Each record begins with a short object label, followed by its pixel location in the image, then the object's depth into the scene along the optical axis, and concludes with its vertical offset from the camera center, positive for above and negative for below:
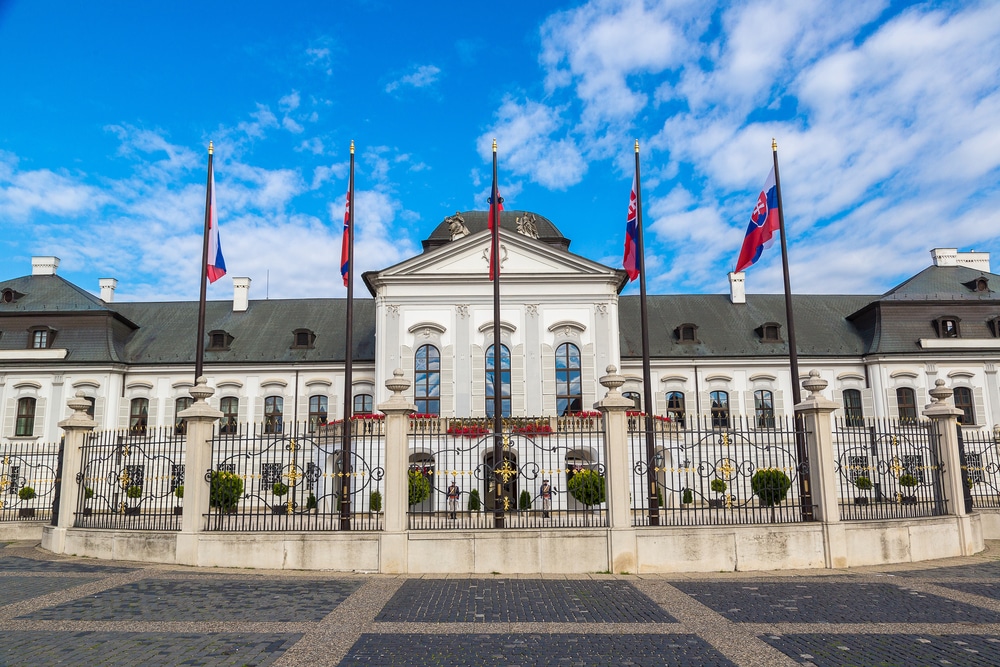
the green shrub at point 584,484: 12.58 -0.78
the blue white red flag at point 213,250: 16.32 +4.91
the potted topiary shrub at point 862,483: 12.69 -0.75
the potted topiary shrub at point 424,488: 11.60 -0.65
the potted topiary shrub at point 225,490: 12.12 -0.65
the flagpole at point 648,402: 12.30 +0.96
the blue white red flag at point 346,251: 16.05 +4.80
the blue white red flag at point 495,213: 16.19 +5.74
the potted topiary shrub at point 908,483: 12.92 -0.74
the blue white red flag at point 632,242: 15.89 +4.81
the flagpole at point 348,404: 12.35 +1.03
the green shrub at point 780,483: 12.04 -0.65
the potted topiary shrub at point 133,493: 12.93 -0.74
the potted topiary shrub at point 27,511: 19.32 -1.52
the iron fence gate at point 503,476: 11.77 -0.52
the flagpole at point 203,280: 15.37 +4.06
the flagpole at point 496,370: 12.08 +1.75
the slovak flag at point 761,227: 15.90 +5.11
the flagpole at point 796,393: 12.37 +1.18
